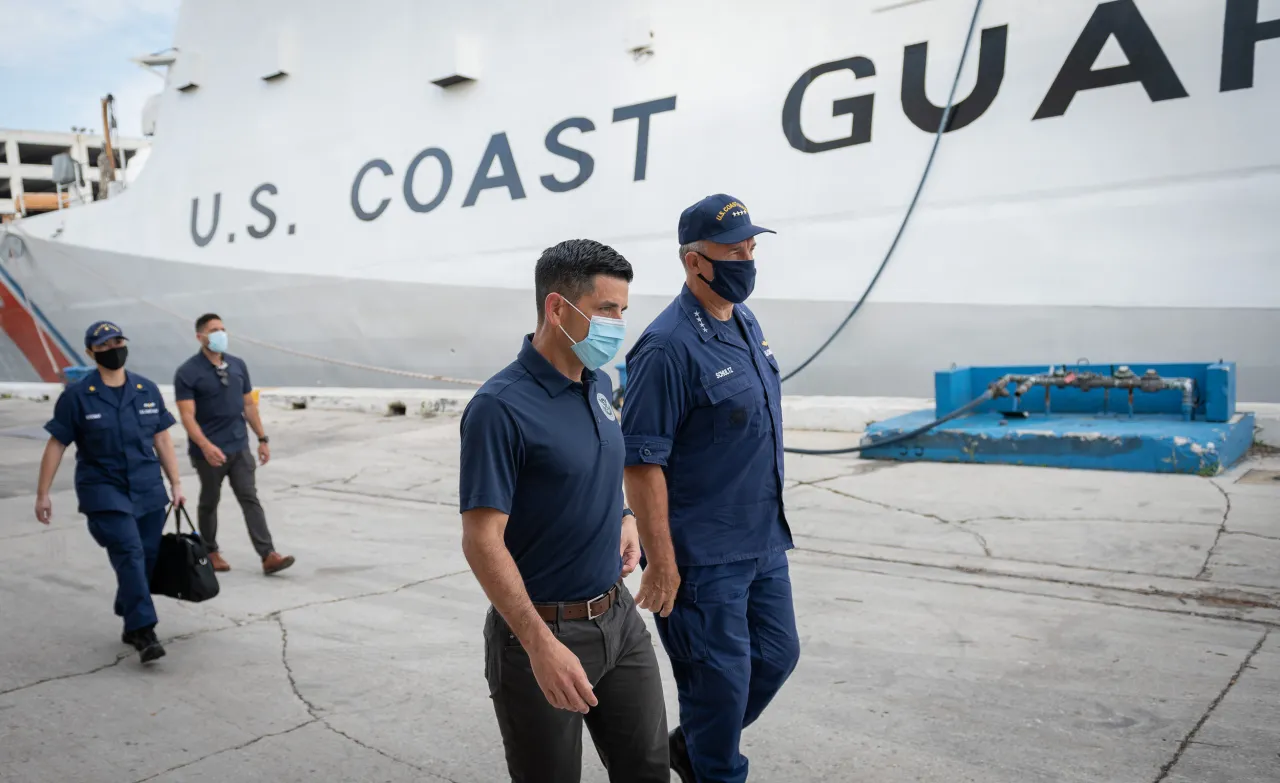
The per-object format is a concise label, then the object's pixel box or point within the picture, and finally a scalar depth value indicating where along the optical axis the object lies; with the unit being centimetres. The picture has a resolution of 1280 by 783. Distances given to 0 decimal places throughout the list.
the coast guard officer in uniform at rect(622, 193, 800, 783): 244
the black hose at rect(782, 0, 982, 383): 803
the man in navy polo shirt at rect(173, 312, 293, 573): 544
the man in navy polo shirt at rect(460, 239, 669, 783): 186
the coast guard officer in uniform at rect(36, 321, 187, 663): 408
